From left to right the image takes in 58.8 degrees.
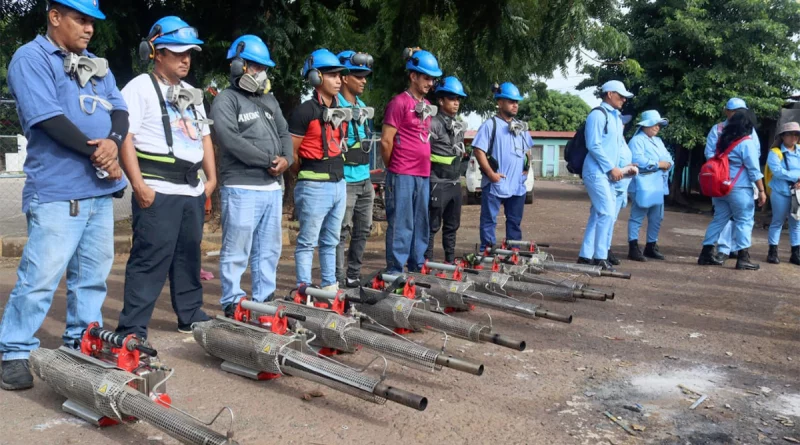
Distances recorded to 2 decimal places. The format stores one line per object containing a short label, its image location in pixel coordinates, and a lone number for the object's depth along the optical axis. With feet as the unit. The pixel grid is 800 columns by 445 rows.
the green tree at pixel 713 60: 62.49
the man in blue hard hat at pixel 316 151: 18.35
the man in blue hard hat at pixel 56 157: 12.27
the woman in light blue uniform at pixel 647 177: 30.19
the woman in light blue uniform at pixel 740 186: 28.43
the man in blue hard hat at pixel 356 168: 19.60
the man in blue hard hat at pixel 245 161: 16.24
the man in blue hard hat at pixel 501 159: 25.63
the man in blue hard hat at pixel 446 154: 23.84
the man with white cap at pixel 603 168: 26.43
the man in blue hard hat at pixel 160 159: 14.64
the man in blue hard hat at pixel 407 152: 21.39
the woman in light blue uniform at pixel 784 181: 29.53
